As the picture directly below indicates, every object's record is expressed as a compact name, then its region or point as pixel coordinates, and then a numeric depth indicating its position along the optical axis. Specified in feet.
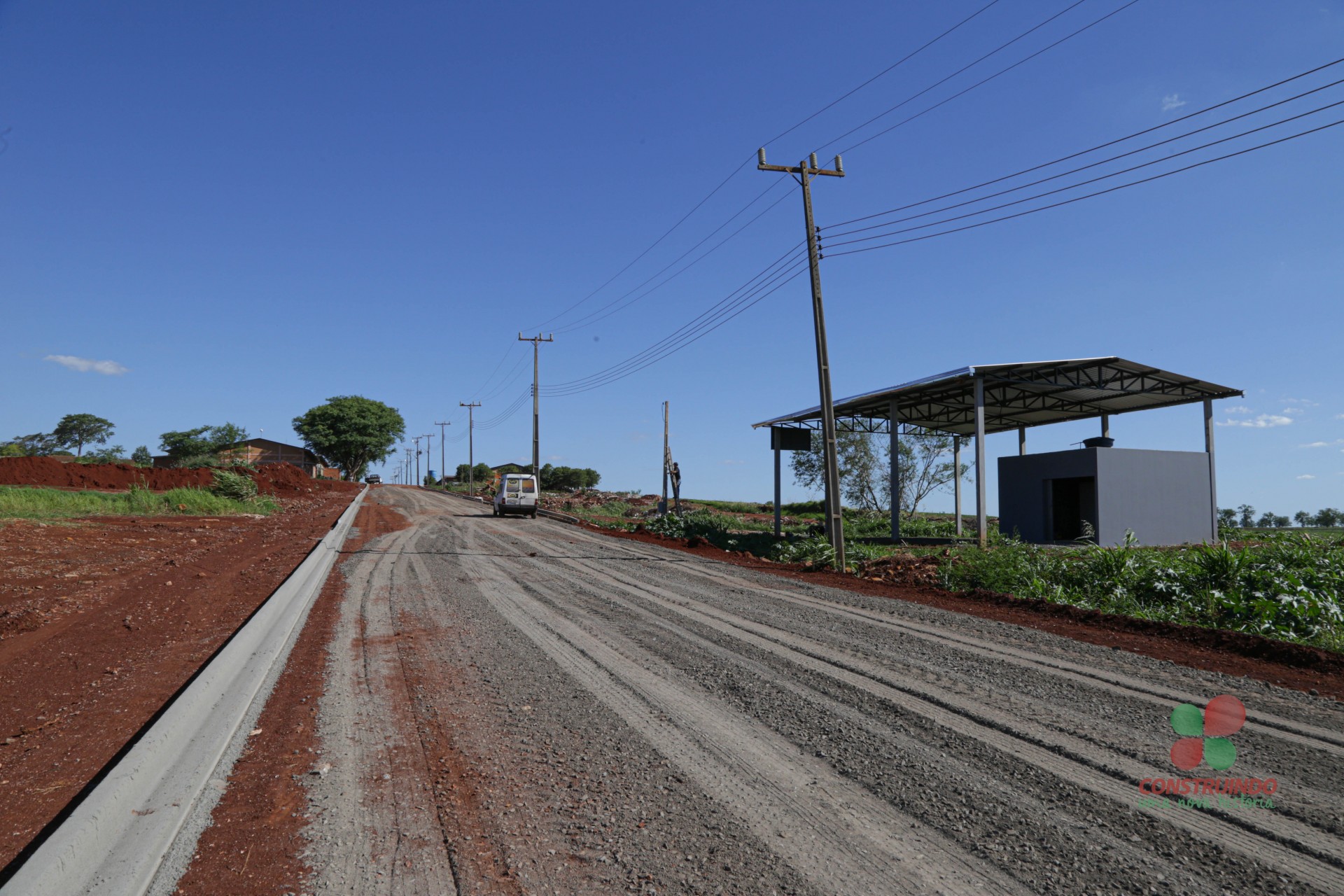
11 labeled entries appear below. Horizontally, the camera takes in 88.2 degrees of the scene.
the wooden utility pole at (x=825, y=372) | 51.80
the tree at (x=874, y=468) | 127.85
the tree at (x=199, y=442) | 270.46
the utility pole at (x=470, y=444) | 236.02
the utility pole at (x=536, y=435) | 150.51
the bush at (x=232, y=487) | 110.11
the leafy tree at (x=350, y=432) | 286.66
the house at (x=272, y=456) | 283.69
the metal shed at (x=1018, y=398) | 68.17
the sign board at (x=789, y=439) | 92.02
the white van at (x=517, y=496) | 110.73
